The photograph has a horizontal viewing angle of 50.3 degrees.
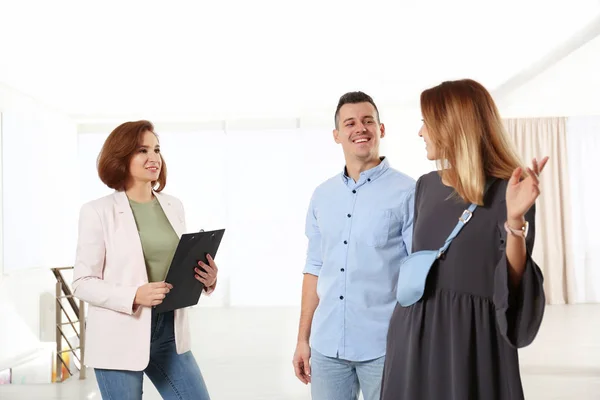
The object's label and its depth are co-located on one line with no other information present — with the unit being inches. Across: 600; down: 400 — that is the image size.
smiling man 73.0
